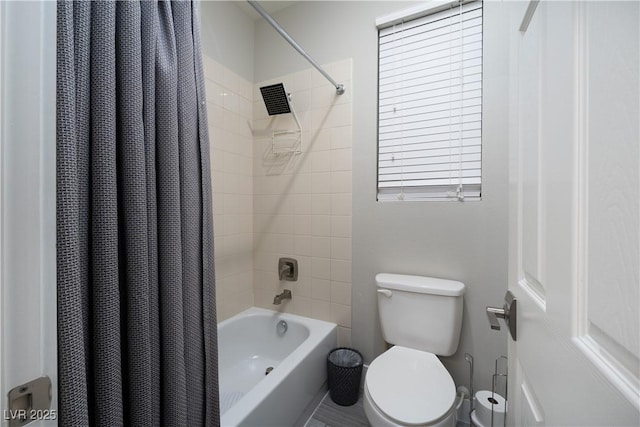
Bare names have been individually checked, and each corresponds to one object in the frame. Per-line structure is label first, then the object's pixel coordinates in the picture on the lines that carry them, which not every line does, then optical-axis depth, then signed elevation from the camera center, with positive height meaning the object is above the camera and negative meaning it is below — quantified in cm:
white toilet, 93 -71
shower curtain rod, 111 +88
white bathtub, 106 -86
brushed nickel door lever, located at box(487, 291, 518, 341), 60 -26
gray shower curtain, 44 -2
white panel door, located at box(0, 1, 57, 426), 33 +2
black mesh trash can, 147 -100
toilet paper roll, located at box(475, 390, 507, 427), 109 -88
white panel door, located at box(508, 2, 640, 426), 25 +0
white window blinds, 137 +60
